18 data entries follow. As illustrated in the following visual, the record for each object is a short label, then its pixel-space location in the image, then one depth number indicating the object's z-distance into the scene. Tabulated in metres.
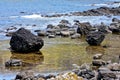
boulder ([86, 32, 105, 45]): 36.81
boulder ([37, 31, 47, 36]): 42.72
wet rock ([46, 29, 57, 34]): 44.41
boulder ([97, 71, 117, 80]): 21.79
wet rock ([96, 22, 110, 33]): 44.69
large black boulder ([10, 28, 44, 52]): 33.19
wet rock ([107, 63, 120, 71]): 25.03
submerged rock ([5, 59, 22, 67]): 28.16
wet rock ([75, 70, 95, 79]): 23.70
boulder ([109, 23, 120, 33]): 45.96
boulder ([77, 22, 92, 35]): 44.22
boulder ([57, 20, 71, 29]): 49.56
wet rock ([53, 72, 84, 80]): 16.06
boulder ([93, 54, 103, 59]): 30.51
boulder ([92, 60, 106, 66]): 28.04
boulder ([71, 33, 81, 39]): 41.53
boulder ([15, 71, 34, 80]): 23.31
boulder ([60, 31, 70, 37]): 42.66
